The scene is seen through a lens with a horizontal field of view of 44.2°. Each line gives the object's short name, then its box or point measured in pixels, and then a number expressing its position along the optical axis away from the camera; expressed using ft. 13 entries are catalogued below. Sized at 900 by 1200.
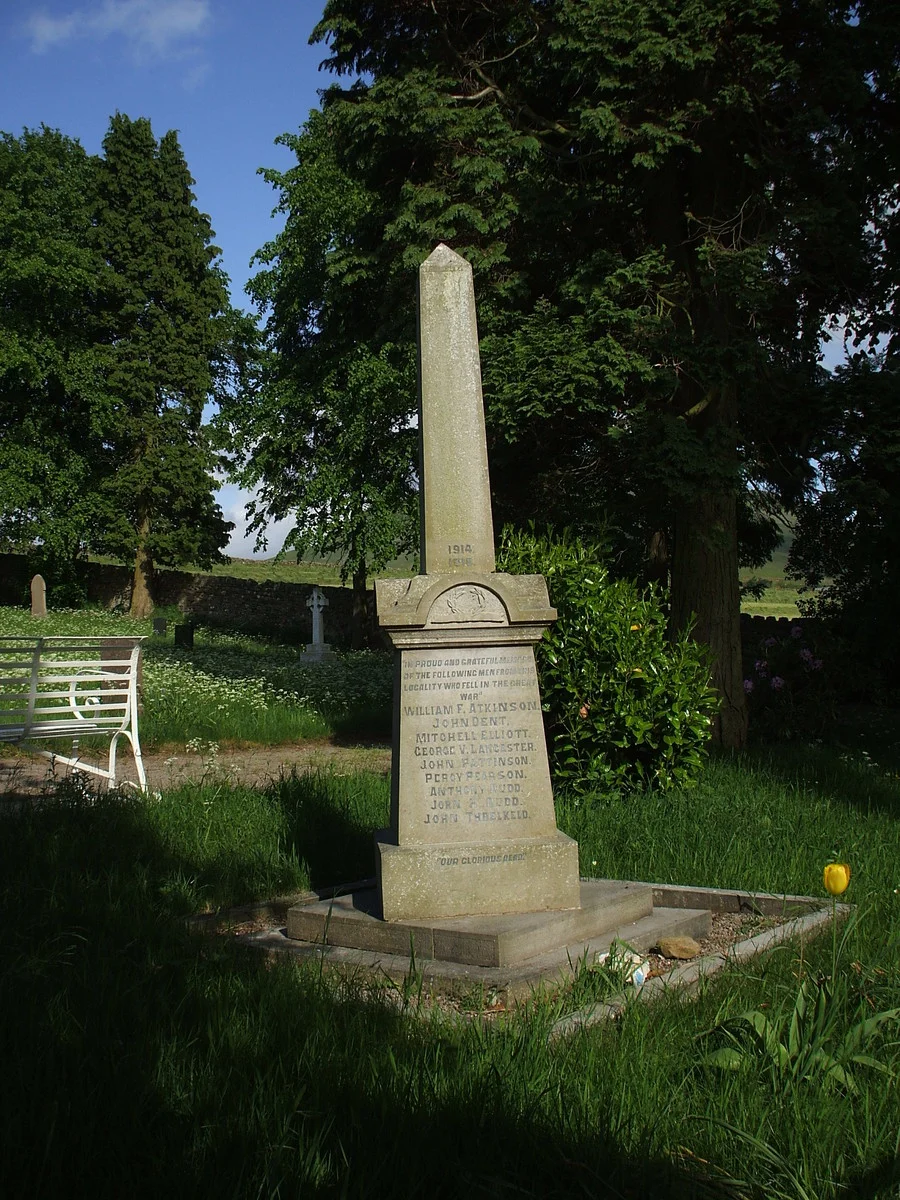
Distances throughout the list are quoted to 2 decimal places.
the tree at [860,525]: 31.89
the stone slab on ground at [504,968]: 13.10
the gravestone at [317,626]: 76.07
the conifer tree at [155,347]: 111.14
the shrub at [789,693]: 38.06
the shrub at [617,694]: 24.20
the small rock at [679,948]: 14.75
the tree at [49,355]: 108.88
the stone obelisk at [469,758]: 15.29
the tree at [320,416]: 75.72
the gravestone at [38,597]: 98.43
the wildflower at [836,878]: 12.75
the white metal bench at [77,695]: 25.41
